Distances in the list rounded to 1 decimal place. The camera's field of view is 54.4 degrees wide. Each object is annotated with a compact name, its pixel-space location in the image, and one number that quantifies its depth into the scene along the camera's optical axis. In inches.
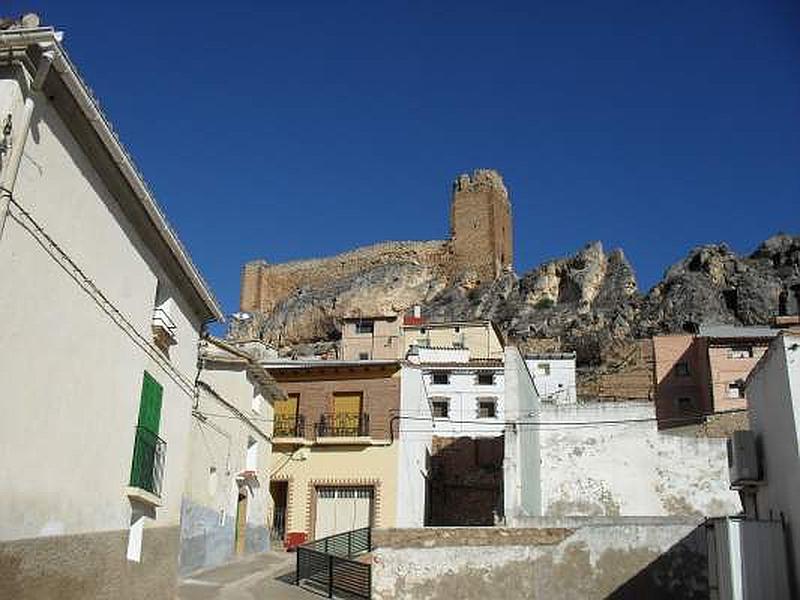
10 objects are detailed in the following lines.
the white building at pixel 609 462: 922.1
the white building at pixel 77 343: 297.6
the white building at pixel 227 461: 635.5
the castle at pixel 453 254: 2842.0
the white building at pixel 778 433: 387.3
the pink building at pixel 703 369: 1456.7
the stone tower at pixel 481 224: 2819.9
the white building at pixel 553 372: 1595.7
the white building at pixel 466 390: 1448.1
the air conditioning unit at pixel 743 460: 459.5
